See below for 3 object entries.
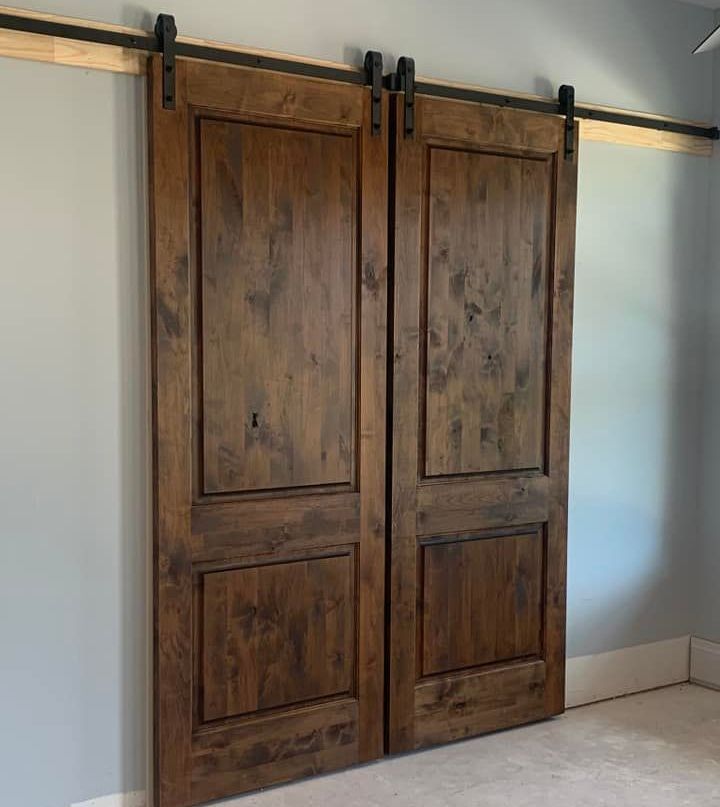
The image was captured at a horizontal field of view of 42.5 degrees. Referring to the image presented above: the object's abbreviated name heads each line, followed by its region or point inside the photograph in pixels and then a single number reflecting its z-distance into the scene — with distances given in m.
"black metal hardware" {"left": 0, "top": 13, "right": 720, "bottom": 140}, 2.55
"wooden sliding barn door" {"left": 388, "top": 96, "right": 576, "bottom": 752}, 3.17
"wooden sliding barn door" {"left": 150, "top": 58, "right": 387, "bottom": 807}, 2.76
